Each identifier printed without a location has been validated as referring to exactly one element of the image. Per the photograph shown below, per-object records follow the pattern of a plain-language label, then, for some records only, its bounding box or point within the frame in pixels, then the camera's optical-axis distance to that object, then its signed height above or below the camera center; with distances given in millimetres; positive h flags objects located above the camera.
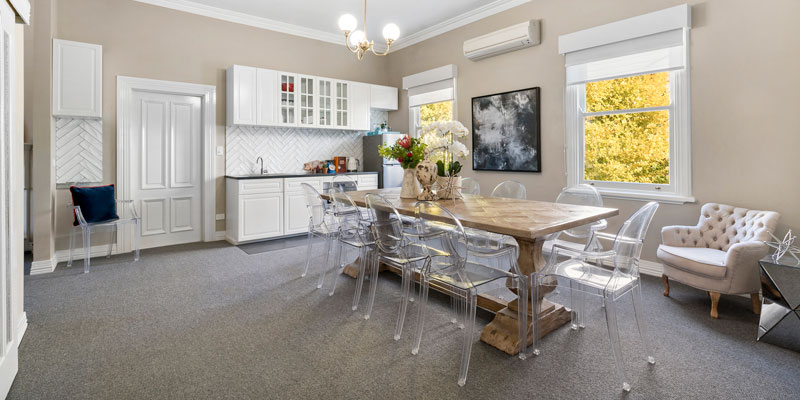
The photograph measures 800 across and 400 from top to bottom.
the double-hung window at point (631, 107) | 3654 +947
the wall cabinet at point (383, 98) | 6523 +1724
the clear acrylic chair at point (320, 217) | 3639 -129
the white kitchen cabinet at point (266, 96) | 5402 +1455
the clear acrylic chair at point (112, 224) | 4031 -211
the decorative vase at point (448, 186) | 3326 +134
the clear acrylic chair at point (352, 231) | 3102 -230
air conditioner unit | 4596 +1935
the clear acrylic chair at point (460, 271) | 2230 -405
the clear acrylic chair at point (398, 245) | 2578 -292
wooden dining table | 2243 -137
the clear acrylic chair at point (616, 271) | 2084 -400
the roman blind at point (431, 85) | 5758 +1762
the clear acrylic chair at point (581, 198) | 3373 +30
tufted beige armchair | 2785 -382
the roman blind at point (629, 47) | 3582 +1494
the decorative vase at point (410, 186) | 3514 +144
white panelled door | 4945 +480
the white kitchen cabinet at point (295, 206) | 5547 -39
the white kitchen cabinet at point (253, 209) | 5172 -76
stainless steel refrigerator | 6305 +600
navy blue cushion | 4156 +27
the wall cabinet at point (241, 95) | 5219 +1426
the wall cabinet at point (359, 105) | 6305 +1540
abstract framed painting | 4746 +876
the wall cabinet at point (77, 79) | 4109 +1308
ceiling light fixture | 3443 +1518
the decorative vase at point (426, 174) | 3268 +226
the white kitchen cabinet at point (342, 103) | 6145 +1529
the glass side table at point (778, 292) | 2406 -561
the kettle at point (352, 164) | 6430 +620
